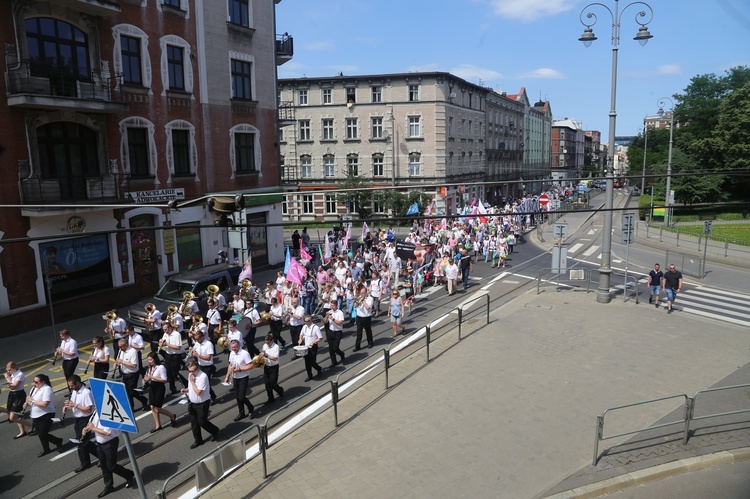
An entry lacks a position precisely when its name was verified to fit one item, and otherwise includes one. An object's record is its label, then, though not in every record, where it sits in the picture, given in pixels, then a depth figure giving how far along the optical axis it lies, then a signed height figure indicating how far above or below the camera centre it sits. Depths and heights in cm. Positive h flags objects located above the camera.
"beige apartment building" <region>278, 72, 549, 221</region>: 5059 +364
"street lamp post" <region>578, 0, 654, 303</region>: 1902 +155
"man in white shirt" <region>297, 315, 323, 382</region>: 1217 -383
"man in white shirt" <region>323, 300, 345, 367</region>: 1323 -384
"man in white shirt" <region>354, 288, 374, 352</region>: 1441 -386
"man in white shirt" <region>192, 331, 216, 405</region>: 1107 -360
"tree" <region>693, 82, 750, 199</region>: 4944 +231
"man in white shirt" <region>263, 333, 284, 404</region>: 1088 -398
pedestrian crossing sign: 685 -292
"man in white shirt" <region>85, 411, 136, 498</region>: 823 -417
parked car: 1566 -358
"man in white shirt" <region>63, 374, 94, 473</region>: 904 -384
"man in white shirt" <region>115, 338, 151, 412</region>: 1098 -388
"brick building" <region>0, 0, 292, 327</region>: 1761 +166
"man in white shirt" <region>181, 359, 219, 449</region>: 938 -383
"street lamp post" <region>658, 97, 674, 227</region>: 4054 -394
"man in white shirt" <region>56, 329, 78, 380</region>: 1189 -386
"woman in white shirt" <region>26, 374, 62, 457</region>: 945 -401
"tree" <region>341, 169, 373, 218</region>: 4672 -216
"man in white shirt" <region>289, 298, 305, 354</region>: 1407 -386
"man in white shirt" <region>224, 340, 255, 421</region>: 1043 -376
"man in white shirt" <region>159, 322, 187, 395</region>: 1187 -387
